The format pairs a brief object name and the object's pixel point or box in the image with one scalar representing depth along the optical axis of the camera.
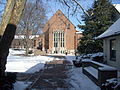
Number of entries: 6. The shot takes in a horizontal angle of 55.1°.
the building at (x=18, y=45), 33.32
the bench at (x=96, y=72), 4.61
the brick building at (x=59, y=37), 29.80
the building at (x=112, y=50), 8.03
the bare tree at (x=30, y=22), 21.07
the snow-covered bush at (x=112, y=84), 3.31
